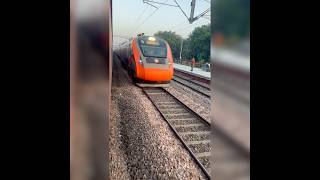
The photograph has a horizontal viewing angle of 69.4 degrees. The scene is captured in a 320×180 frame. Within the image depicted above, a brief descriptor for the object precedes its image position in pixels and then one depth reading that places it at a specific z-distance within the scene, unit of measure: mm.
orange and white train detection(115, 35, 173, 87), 10289
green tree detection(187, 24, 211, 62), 46562
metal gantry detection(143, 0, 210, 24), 11285
